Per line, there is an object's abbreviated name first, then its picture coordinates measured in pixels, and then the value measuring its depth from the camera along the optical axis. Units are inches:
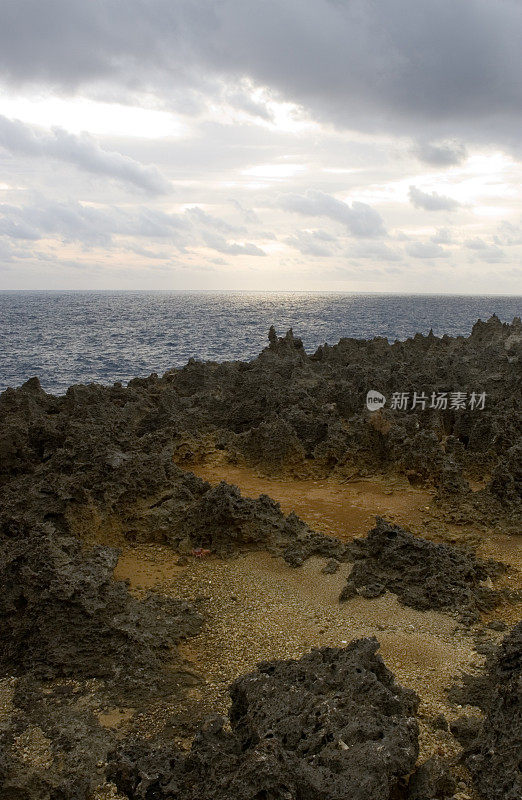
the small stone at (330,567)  415.7
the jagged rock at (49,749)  238.4
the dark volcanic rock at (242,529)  448.5
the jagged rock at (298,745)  183.8
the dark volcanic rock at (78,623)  319.0
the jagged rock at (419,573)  369.1
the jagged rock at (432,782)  197.6
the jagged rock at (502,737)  198.7
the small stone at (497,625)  341.4
